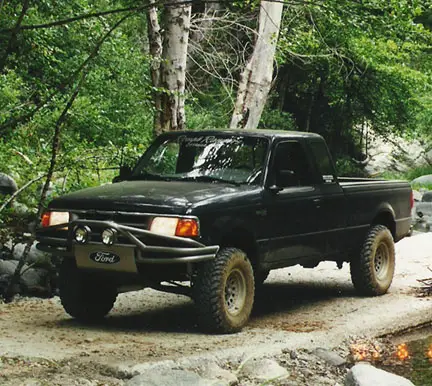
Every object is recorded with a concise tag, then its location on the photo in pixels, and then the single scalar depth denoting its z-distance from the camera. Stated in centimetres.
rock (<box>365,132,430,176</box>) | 3728
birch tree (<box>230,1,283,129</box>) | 1873
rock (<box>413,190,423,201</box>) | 2871
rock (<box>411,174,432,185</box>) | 3349
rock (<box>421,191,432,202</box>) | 2783
